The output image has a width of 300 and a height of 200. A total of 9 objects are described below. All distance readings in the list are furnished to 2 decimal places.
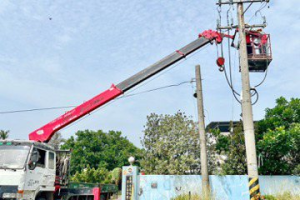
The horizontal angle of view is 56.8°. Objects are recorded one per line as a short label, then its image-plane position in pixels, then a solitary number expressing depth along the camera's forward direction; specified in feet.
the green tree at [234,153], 59.36
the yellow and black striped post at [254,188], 29.14
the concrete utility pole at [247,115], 29.35
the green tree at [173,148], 62.91
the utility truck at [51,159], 28.76
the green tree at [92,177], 92.43
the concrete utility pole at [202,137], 46.91
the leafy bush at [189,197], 42.14
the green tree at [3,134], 116.59
